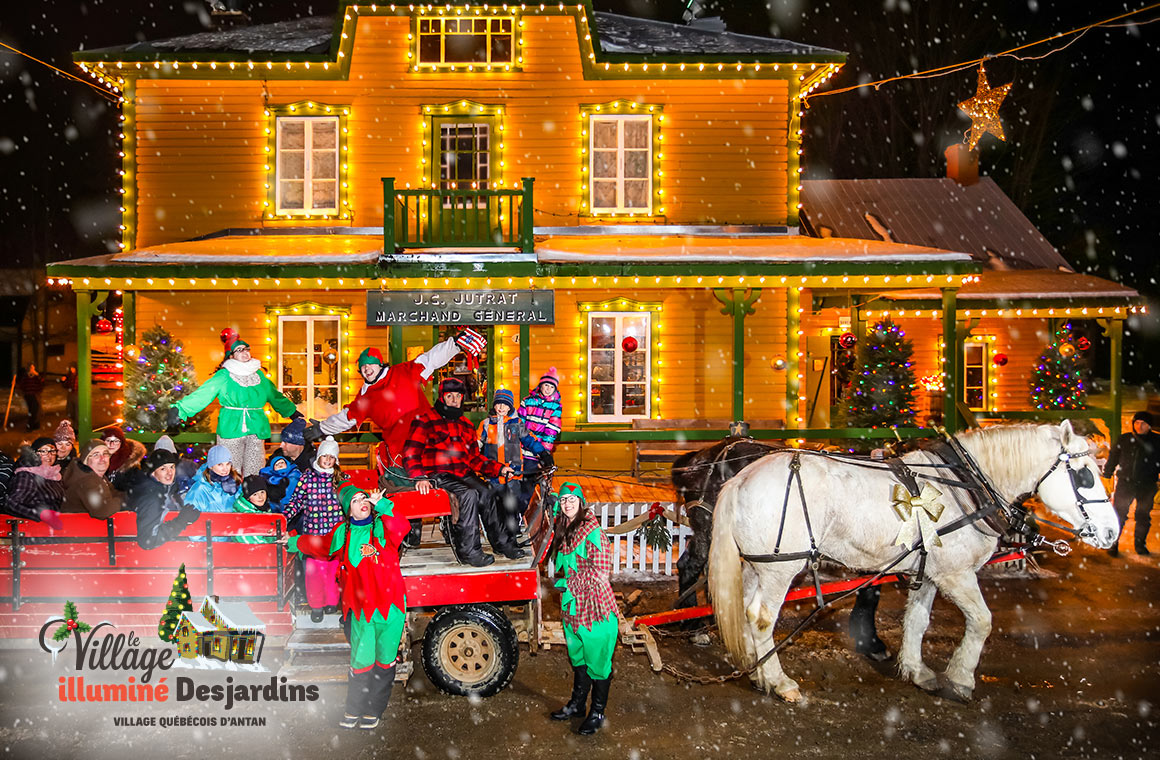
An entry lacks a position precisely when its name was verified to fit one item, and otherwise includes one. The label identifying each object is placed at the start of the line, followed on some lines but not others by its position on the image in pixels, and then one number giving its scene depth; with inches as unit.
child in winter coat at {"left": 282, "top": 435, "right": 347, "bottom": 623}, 252.7
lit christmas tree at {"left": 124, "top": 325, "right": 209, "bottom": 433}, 479.2
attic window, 583.2
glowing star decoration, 717.9
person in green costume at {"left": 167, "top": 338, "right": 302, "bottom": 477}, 345.1
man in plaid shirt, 250.5
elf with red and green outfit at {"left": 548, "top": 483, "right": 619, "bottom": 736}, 225.3
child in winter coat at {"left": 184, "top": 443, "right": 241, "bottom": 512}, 277.0
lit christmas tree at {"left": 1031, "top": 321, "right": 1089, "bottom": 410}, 640.4
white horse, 251.8
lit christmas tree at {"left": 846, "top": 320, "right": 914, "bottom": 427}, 510.6
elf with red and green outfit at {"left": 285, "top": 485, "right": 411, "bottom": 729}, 227.3
